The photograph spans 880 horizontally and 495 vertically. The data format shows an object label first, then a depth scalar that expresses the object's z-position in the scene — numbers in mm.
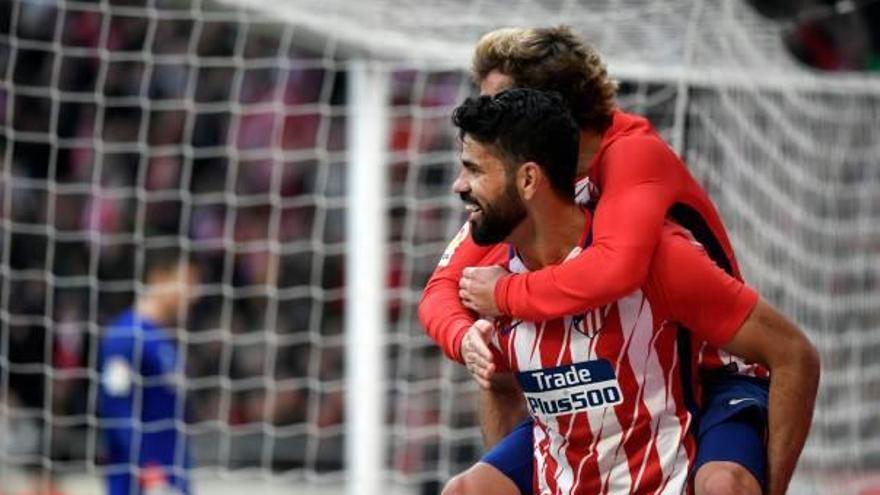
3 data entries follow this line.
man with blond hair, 7191
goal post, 14930
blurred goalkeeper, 15586
